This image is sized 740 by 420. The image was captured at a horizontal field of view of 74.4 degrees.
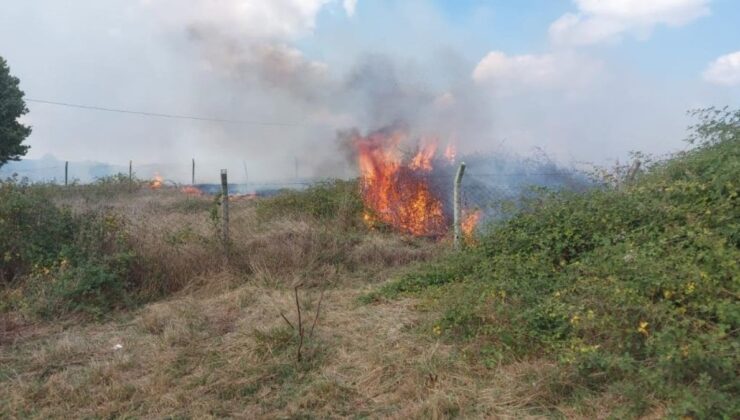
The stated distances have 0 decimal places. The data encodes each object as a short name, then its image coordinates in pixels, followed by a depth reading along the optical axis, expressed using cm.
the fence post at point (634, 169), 669
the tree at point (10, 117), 1752
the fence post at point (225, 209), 648
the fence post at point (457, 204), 680
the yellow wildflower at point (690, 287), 300
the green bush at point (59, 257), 512
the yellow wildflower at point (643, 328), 286
